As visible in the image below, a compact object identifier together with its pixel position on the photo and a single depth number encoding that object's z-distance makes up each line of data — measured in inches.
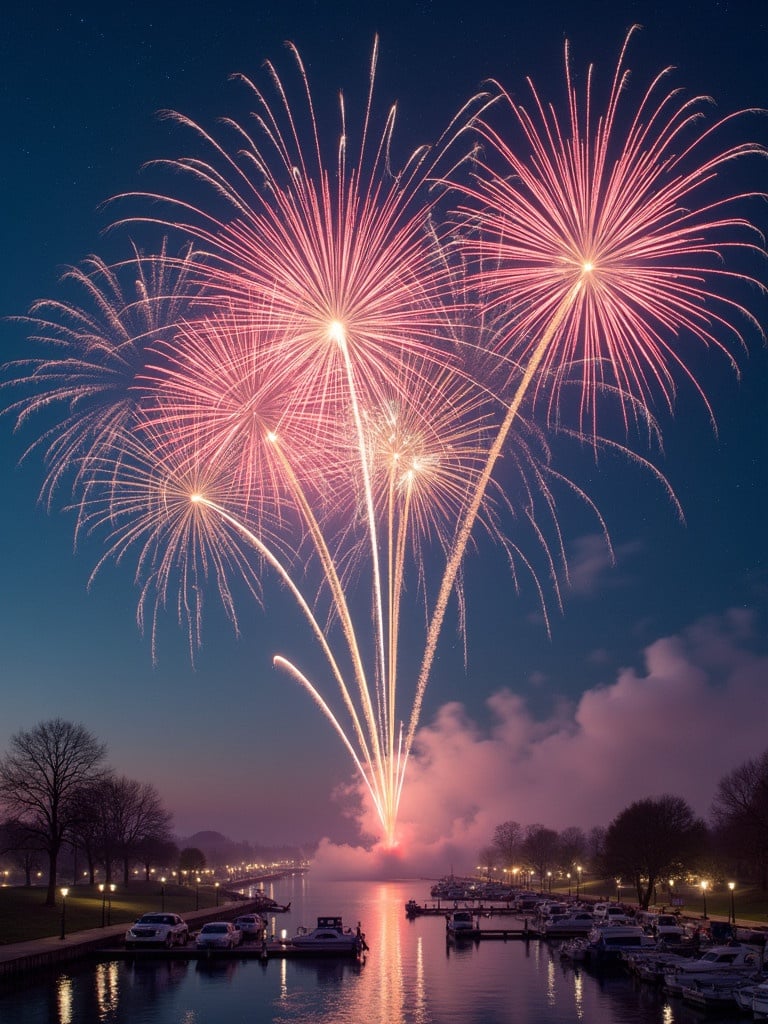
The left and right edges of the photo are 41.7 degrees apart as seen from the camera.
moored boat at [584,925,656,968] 2504.9
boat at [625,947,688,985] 2149.4
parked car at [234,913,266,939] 3093.0
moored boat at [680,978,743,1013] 1822.1
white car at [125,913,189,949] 2559.1
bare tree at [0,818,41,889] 3523.1
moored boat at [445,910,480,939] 3238.2
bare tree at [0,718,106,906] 3624.5
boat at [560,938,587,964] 2588.6
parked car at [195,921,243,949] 2588.6
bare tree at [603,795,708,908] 4571.9
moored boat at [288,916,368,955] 2645.2
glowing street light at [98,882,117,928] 3462.1
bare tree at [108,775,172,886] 5083.7
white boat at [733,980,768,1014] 1722.1
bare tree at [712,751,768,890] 4030.5
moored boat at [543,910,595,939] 3257.9
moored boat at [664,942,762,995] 1940.2
